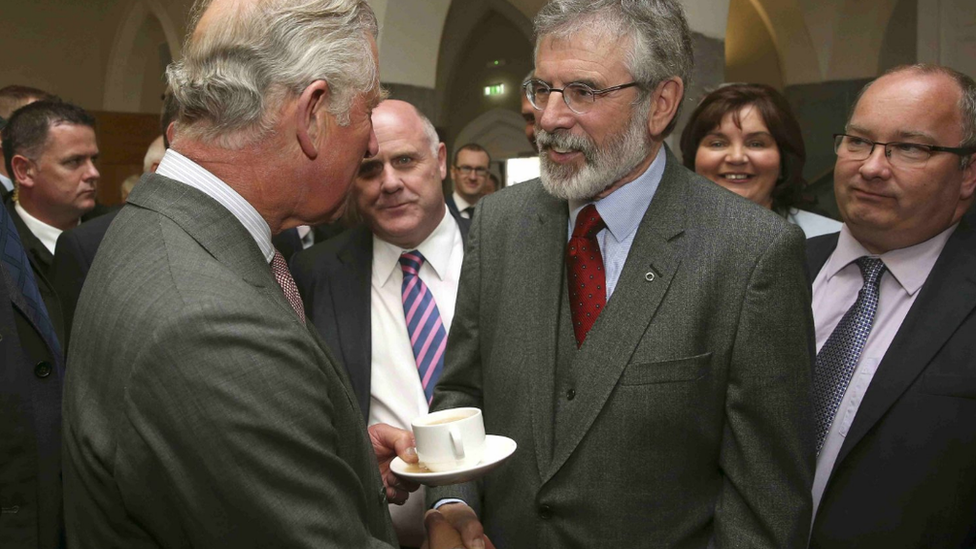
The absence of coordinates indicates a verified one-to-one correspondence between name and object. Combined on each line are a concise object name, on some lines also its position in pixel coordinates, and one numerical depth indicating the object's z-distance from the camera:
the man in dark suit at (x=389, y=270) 2.22
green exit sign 13.12
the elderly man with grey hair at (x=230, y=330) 0.97
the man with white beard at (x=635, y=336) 1.46
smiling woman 2.85
